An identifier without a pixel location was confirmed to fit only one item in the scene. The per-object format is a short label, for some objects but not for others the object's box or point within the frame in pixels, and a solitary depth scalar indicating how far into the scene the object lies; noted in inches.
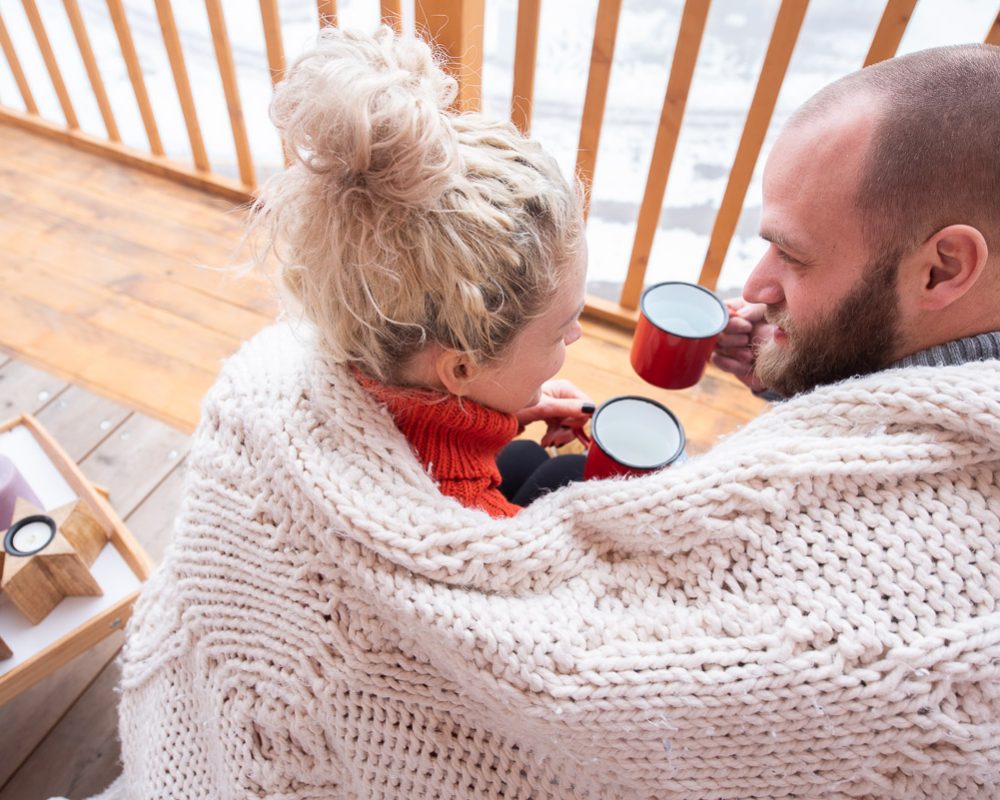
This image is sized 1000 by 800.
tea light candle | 43.7
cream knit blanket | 24.6
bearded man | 32.1
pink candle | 45.8
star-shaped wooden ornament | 42.5
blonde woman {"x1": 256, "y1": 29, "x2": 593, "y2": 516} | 27.3
